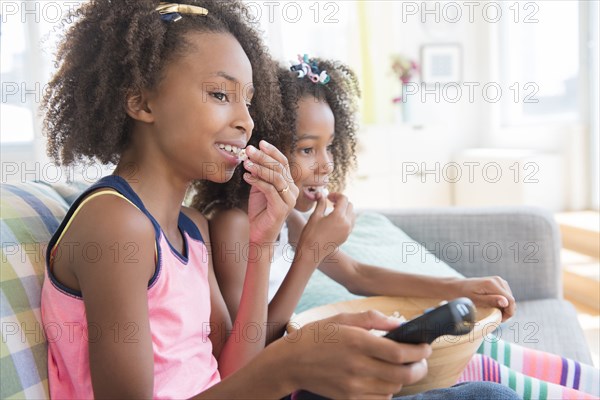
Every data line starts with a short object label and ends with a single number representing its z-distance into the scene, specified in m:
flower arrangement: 4.74
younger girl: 1.12
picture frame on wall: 4.99
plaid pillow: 0.78
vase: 4.83
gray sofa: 1.80
